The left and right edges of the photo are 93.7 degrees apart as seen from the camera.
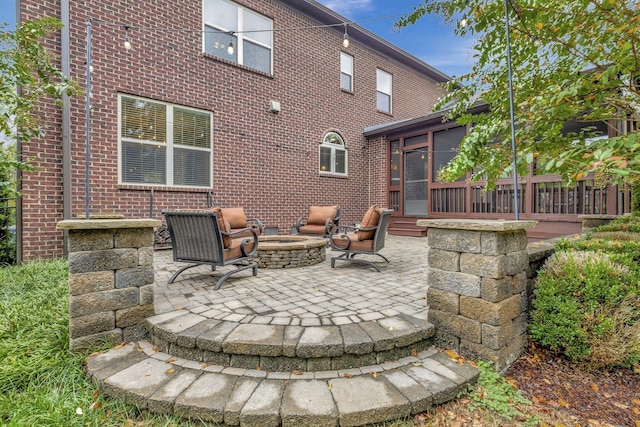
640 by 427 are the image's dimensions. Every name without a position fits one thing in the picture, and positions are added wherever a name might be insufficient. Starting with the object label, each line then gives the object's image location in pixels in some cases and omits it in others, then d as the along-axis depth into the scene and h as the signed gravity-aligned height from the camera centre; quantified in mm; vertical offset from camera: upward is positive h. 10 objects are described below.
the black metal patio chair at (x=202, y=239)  3197 -341
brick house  4770 +1991
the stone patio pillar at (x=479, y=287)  1999 -548
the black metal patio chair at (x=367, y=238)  4102 -407
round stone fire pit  4262 -656
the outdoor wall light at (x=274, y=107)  7008 +2413
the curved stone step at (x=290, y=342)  1913 -880
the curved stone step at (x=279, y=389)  1550 -1033
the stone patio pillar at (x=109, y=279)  2115 -523
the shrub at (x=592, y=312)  1984 -697
